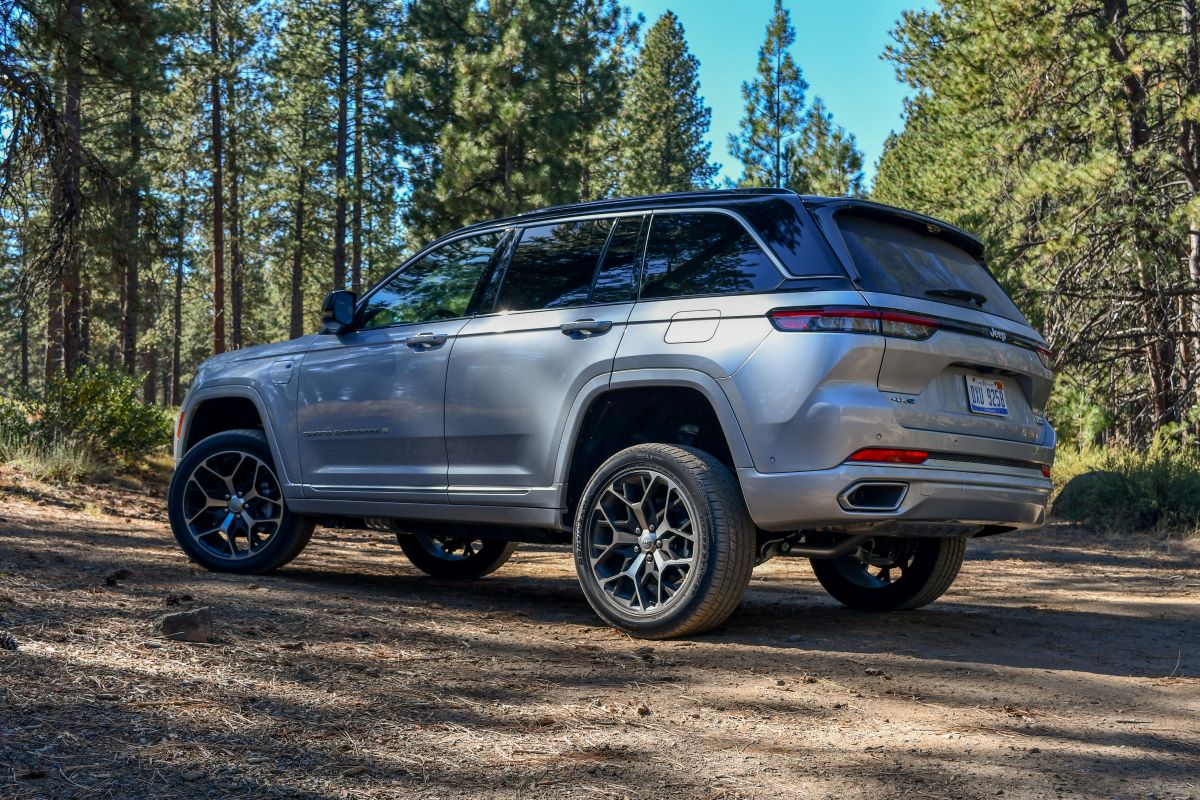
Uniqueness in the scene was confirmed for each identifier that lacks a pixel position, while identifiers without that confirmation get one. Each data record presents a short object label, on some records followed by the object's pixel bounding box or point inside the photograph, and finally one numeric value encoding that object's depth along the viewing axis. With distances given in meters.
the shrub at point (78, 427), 11.66
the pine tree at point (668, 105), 44.16
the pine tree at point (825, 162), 31.50
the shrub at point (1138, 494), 10.73
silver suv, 4.55
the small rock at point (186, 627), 4.19
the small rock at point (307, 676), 3.79
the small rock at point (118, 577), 5.39
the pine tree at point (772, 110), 34.84
